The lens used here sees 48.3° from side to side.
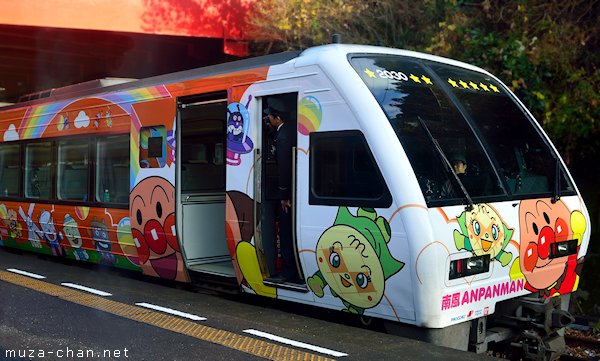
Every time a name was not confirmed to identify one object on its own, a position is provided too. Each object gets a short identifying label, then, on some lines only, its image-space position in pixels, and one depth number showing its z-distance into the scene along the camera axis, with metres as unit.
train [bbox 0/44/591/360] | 5.20
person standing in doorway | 6.13
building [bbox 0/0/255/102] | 13.73
